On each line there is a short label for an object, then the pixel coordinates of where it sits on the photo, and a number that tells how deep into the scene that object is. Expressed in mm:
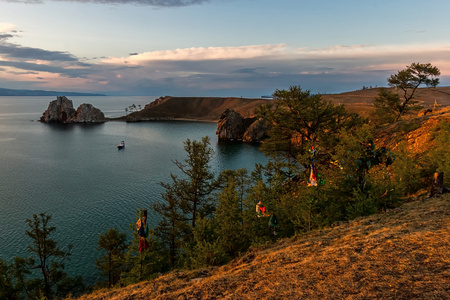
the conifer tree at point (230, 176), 37478
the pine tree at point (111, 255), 30922
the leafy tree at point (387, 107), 60188
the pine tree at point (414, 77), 53250
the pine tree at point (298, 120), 35406
